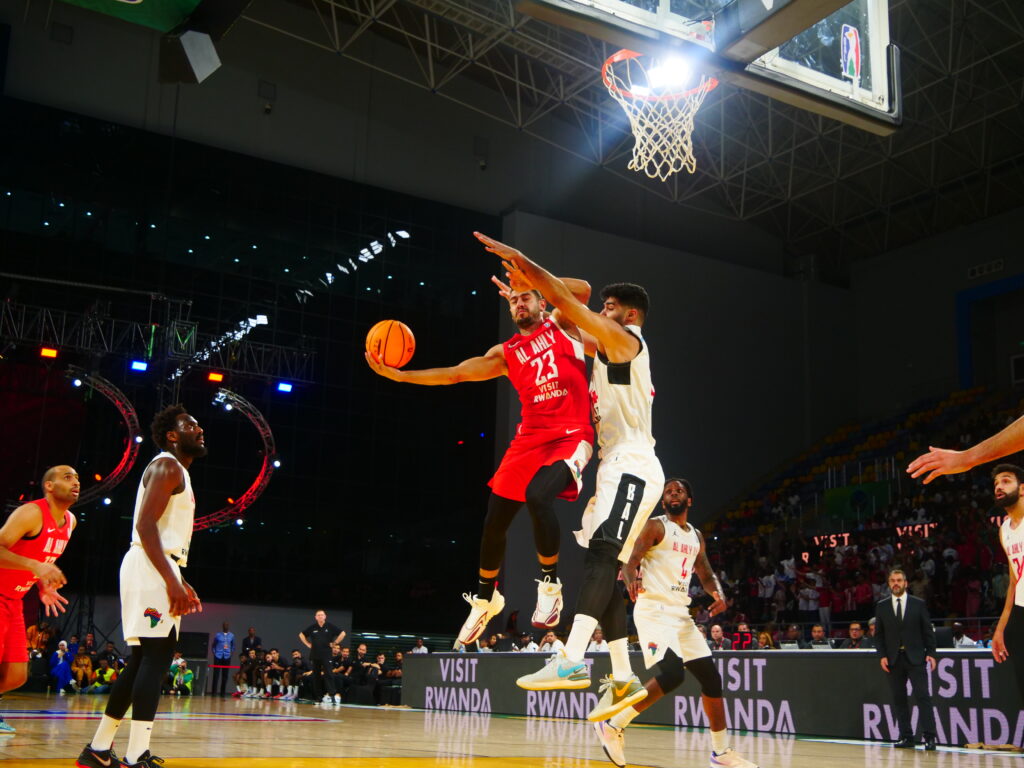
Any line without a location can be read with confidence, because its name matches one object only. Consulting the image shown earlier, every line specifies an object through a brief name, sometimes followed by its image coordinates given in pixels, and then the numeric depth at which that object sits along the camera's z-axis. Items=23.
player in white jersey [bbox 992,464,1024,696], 6.87
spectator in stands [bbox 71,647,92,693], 19.52
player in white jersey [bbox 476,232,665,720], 5.58
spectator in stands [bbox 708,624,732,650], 14.72
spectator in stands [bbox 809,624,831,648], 13.46
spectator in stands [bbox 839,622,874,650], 12.88
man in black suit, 9.72
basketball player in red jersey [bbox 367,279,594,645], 5.96
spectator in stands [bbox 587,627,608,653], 15.66
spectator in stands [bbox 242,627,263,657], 21.61
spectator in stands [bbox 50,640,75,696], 19.38
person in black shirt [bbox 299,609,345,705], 18.14
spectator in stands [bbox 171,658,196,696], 20.83
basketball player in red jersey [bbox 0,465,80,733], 7.23
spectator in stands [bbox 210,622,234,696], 21.89
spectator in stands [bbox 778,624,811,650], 13.33
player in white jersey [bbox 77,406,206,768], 5.48
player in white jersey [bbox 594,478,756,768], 7.38
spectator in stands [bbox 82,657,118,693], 19.81
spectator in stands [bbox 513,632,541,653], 17.86
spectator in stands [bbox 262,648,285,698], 20.34
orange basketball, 6.57
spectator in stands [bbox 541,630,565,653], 17.09
